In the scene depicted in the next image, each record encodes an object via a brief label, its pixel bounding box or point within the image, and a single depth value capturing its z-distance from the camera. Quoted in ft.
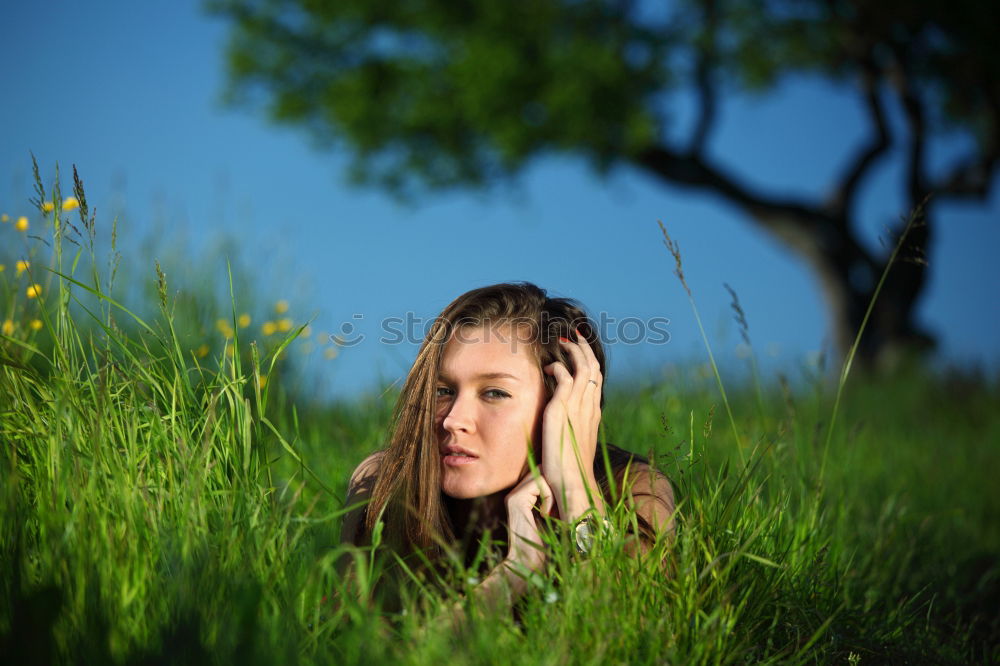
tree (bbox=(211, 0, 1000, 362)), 44.29
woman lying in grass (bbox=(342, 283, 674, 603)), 8.79
